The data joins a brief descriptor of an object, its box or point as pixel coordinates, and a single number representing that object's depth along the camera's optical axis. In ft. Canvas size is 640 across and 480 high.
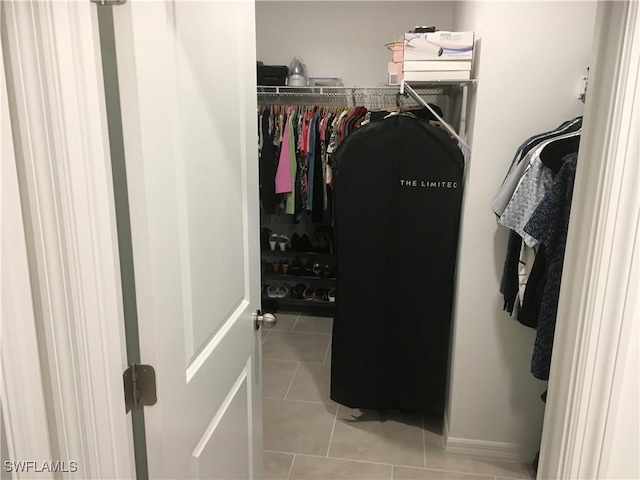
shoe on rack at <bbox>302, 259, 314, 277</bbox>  13.17
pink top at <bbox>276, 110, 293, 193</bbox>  11.59
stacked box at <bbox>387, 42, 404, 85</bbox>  7.98
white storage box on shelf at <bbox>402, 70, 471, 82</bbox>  6.89
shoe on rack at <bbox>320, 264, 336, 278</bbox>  13.12
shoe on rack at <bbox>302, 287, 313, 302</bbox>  13.14
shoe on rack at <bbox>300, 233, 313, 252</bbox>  13.17
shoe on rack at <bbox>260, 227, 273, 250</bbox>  13.34
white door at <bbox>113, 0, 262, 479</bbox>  2.75
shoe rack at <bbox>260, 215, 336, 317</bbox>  13.15
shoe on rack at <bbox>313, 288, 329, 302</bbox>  13.12
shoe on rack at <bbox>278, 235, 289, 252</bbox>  13.21
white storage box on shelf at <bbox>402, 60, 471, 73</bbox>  6.86
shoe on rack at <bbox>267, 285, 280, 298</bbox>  13.39
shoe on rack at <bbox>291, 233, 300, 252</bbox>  13.19
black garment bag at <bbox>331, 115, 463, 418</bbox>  7.43
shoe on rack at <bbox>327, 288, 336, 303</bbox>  13.05
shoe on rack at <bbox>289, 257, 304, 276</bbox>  13.21
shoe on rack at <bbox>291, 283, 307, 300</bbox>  13.25
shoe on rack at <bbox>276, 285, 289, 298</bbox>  13.41
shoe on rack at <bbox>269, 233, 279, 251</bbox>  13.23
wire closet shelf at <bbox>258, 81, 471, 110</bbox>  12.06
